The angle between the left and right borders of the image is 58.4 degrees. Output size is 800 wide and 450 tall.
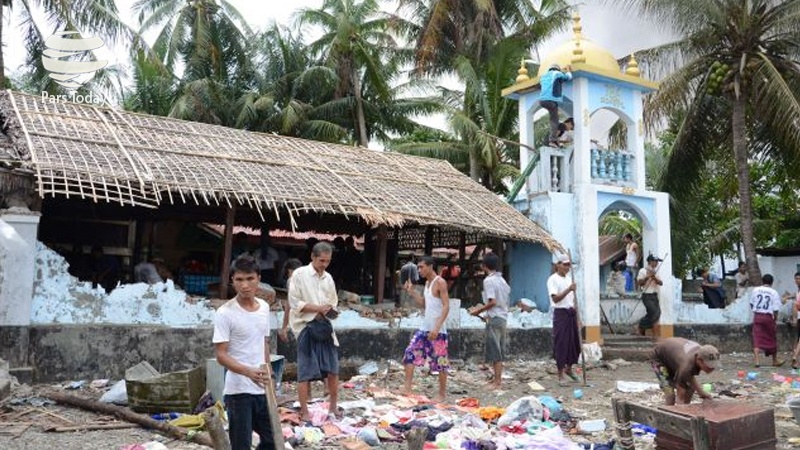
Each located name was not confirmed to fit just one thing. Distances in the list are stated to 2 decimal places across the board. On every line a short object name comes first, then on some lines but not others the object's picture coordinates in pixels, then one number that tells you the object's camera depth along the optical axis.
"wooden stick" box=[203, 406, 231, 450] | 3.78
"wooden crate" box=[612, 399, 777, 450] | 4.32
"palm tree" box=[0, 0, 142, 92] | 15.53
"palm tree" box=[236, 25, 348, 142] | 20.92
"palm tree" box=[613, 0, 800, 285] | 14.12
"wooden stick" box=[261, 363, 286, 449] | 4.05
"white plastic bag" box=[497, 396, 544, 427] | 6.25
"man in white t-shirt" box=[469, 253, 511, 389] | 8.28
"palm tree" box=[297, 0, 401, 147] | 20.92
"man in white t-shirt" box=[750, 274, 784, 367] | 11.40
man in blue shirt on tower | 13.13
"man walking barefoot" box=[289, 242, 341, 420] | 6.27
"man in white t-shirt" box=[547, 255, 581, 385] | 8.95
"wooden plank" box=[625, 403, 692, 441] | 4.43
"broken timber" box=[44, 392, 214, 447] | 5.55
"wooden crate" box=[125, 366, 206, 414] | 6.46
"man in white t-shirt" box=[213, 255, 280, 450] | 4.00
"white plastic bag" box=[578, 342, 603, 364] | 11.83
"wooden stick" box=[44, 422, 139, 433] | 5.86
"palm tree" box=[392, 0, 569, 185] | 18.83
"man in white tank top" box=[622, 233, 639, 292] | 15.81
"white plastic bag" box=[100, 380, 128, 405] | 6.88
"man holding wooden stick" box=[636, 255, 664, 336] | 12.94
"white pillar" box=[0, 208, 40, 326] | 7.85
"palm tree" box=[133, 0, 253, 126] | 22.17
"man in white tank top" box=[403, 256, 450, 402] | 7.51
